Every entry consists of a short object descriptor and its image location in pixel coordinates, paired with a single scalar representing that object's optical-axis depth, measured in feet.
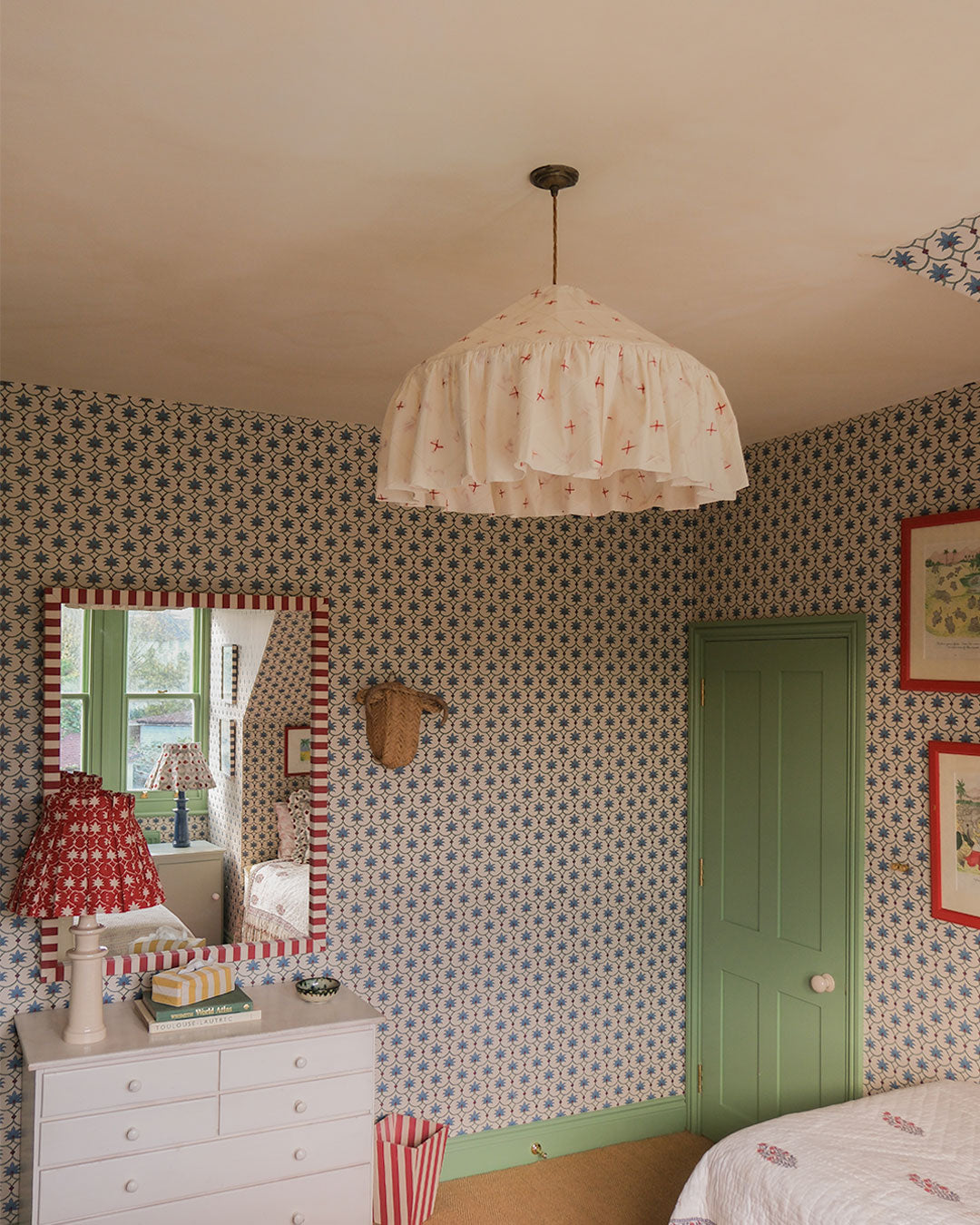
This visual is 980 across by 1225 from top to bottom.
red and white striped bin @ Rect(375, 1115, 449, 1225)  10.98
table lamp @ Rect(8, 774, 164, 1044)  9.28
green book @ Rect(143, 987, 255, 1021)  9.82
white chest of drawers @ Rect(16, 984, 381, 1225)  9.03
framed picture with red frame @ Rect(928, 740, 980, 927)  10.11
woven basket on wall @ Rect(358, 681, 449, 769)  11.87
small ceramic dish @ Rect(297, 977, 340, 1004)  10.75
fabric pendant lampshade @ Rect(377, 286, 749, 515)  4.91
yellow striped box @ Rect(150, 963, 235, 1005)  9.92
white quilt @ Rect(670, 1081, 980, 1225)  7.92
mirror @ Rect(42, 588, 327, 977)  10.60
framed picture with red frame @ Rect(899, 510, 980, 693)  10.26
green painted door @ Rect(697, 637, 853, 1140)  11.78
